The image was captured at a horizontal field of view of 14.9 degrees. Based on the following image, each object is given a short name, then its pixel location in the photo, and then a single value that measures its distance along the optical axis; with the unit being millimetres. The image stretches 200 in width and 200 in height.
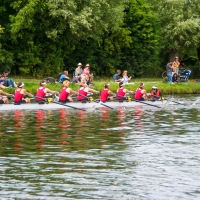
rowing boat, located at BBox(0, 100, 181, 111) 37766
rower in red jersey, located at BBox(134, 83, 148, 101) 43281
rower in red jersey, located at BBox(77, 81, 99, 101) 40281
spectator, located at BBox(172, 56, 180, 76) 60500
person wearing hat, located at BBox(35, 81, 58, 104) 38781
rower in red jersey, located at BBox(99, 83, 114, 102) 41531
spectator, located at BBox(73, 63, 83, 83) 52125
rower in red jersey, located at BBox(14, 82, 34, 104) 37844
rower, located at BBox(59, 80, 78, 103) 39562
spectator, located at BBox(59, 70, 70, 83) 51250
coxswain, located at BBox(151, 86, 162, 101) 44031
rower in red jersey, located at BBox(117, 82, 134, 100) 42281
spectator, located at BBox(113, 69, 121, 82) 56238
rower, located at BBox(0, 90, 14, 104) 37825
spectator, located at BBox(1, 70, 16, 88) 46844
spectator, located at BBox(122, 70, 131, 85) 54722
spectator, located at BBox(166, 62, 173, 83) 58719
